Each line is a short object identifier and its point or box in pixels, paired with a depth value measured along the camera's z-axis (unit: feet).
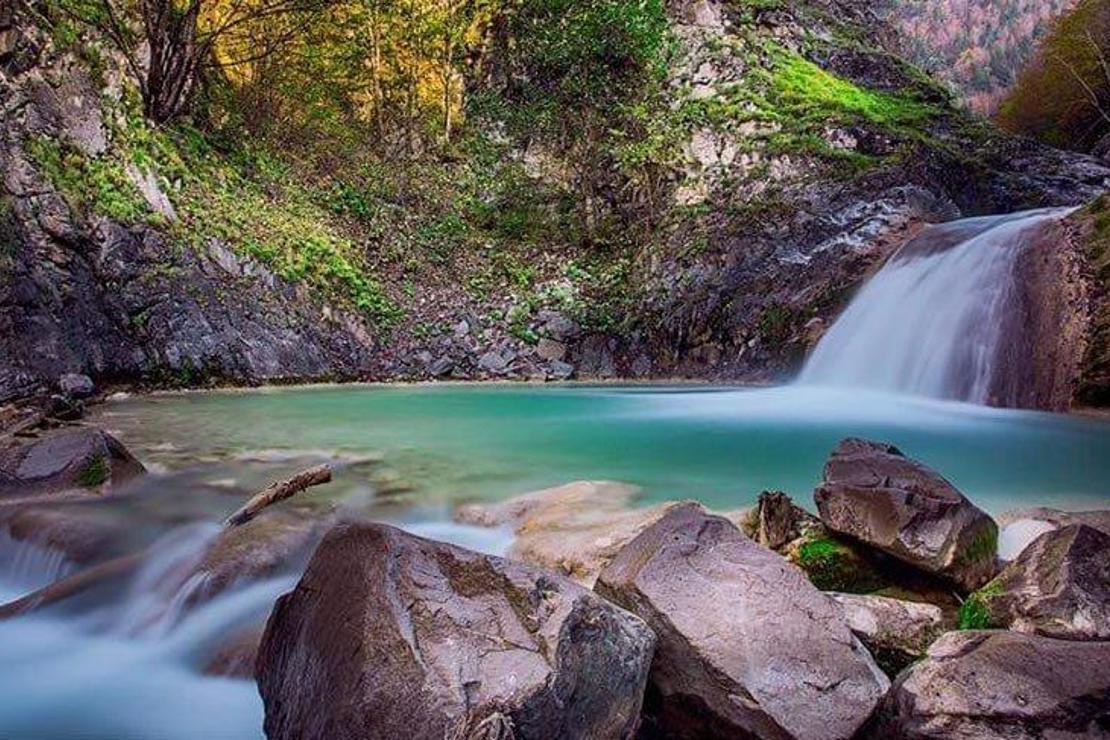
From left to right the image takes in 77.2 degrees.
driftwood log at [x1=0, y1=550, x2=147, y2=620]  10.06
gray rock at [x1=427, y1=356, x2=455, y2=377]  42.63
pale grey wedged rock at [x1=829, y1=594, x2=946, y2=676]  8.09
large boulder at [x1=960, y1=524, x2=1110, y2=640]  7.40
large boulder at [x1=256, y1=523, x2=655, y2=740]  5.93
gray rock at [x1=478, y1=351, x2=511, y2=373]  43.32
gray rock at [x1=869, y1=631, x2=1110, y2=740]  5.90
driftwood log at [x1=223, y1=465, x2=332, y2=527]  12.34
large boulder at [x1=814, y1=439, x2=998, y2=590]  9.18
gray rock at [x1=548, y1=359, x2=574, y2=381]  43.88
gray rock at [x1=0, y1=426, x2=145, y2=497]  13.62
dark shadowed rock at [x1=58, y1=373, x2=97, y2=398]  25.64
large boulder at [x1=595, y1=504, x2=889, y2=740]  6.84
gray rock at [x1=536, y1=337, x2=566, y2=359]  44.52
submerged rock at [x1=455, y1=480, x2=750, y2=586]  10.68
